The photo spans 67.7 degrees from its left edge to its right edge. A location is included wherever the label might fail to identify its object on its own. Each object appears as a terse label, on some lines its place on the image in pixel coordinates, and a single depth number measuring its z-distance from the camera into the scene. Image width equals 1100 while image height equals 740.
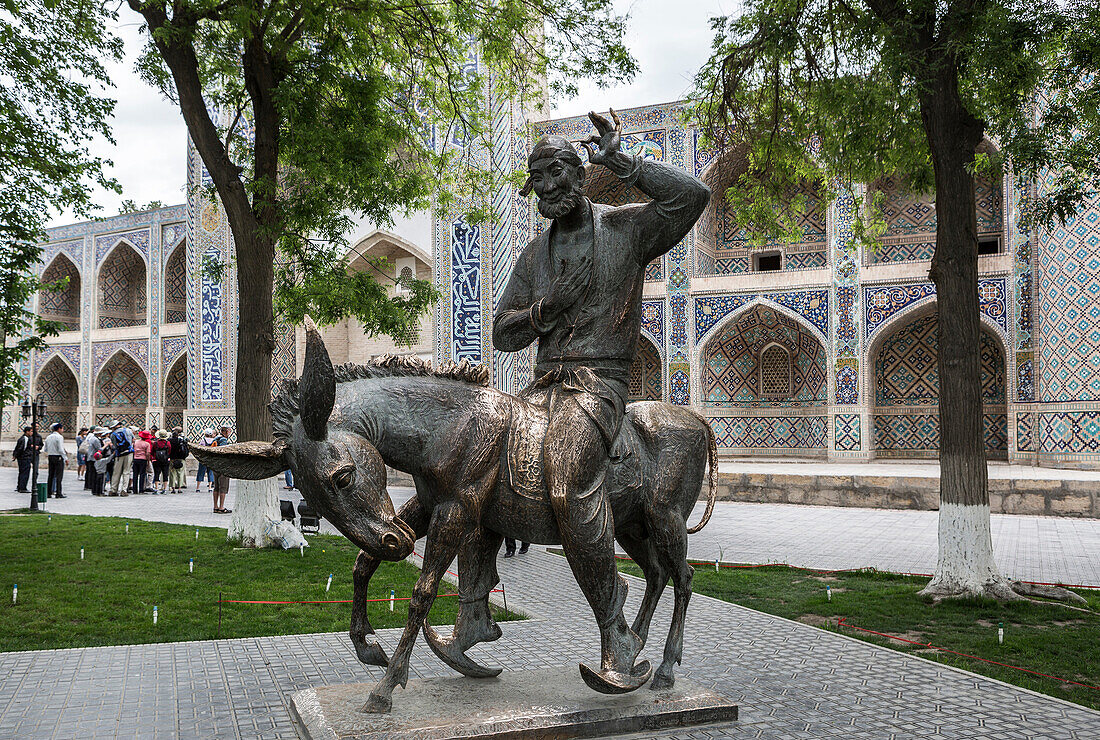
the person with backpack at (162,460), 17.31
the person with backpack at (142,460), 16.80
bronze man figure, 3.12
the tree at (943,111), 5.82
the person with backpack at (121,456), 16.12
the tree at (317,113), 8.63
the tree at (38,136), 7.88
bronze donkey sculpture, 2.68
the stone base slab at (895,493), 11.47
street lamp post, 13.27
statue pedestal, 2.94
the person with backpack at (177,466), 17.19
